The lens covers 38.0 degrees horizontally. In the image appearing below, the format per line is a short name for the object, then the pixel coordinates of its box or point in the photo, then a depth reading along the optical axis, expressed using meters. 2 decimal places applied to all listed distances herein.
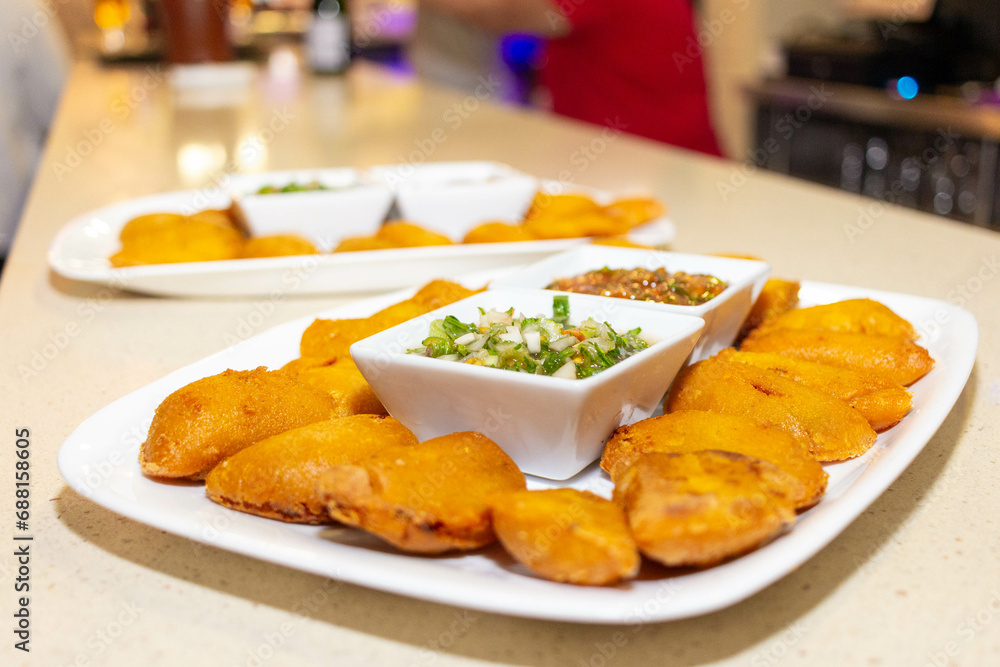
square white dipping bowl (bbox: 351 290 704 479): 0.54
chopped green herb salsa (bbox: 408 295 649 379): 0.57
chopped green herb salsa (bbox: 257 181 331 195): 0.94
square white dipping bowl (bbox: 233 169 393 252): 0.90
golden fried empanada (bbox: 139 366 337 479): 0.54
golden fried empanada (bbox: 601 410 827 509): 0.52
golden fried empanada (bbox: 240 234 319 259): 0.83
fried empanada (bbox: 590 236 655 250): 0.78
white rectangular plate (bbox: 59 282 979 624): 0.46
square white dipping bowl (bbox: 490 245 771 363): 0.65
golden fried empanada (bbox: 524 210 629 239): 0.86
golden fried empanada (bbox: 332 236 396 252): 0.85
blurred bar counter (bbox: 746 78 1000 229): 1.99
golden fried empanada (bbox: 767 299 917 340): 0.66
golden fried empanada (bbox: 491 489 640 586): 0.47
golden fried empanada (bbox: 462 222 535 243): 0.86
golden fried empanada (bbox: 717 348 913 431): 0.58
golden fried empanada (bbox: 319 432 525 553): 0.49
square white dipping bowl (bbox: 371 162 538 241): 0.96
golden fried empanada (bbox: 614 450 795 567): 0.47
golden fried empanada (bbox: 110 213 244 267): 0.81
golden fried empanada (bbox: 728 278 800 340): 0.71
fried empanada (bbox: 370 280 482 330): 0.67
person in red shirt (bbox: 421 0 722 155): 1.89
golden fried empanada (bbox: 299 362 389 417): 0.59
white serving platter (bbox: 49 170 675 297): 0.79
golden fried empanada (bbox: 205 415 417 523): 0.52
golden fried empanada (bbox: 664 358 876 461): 0.56
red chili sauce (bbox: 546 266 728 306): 0.67
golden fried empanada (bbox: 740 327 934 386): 0.62
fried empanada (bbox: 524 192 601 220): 0.94
